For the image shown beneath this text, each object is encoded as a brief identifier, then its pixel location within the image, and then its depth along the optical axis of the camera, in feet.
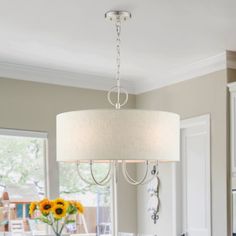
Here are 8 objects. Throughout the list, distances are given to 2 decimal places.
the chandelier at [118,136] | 12.01
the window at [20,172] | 23.55
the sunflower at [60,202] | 17.57
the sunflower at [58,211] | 17.43
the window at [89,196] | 25.52
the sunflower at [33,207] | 17.35
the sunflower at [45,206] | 17.31
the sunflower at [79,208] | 18.11
